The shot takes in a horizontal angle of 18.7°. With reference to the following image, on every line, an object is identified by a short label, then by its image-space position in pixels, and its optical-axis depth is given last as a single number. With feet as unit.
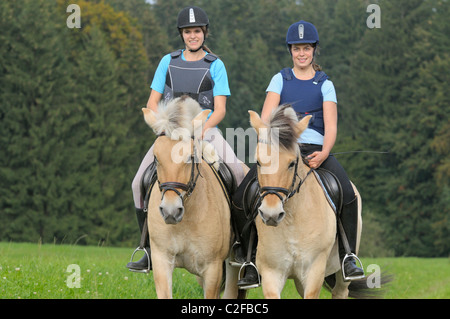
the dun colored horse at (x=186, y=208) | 43.16
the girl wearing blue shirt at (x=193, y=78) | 52.01
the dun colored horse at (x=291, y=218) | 41.22
